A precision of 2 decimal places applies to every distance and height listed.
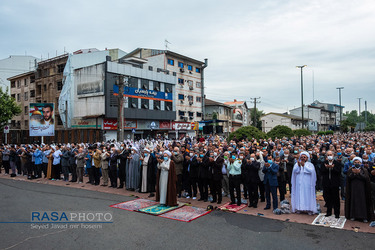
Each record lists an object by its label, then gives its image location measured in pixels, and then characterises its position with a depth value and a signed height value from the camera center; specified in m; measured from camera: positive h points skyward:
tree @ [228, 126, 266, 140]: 23.52 -0.36
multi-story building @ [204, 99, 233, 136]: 51.22 +3.54
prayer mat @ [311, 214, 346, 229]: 7.11 -2.57
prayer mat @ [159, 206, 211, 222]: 7.80 -2.59
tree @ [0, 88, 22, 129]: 30.59 +2.76
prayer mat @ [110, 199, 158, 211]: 8.94 -2.61
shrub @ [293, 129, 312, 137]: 32.31 -0.44
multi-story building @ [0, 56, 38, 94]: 49.06 +12.46
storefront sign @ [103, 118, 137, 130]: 33.28 +0.82
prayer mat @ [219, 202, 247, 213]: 8.68 -2.61
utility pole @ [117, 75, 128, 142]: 20.80 +1.37
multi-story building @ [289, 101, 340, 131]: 79.62 +4.07
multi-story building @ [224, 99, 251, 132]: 58.05 +3.50
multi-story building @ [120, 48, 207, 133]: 43.41 +9.28
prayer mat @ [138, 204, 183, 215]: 8.38 -2.58
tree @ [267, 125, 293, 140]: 27.77 -0.34
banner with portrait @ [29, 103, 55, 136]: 21.94 +1.01
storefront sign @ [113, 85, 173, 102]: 35.09 +5.17
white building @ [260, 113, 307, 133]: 65.94 +2.10
